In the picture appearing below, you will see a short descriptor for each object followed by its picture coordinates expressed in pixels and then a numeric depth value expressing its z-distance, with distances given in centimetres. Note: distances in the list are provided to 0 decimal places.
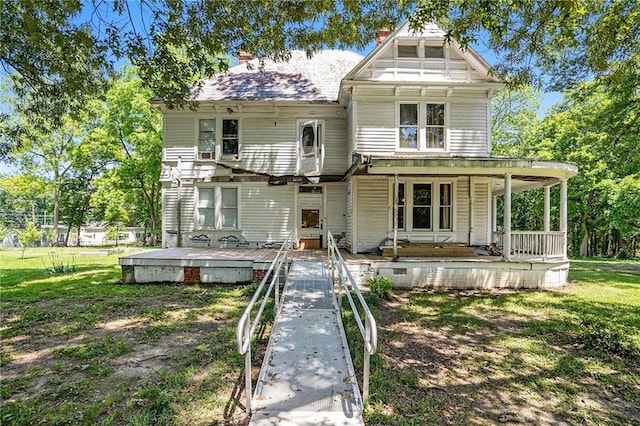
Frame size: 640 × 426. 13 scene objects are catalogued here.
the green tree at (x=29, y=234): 1844
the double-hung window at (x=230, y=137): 1333
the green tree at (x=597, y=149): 1092
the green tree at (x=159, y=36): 540
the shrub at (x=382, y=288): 813
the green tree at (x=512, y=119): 2689
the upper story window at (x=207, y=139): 1331
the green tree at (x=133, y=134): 2278
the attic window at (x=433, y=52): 1159
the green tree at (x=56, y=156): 2583
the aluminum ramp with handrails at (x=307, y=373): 329
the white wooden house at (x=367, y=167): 956
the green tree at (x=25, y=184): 2561
